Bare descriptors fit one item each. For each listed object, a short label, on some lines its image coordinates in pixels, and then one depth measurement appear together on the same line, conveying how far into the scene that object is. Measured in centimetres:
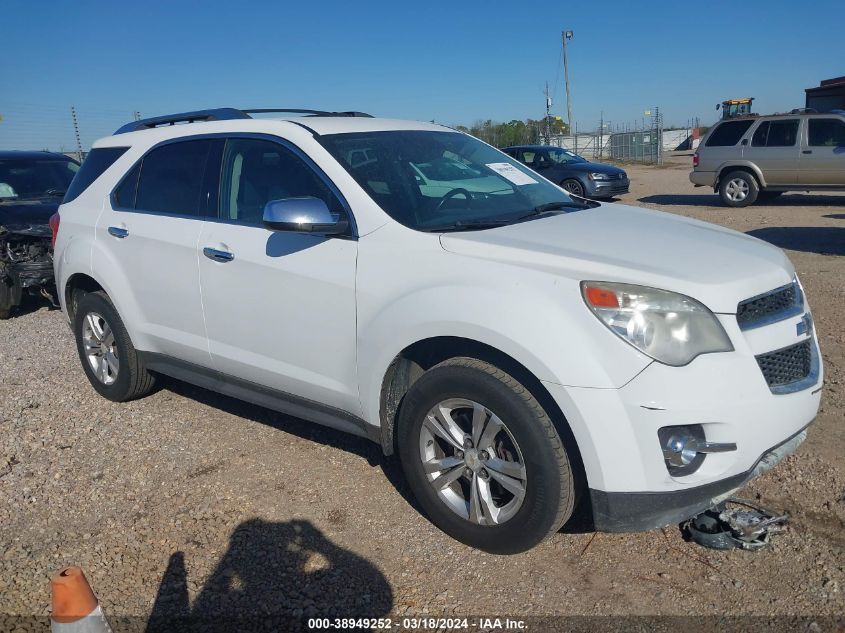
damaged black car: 782
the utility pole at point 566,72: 4241
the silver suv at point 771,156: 1413
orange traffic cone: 197
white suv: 270
